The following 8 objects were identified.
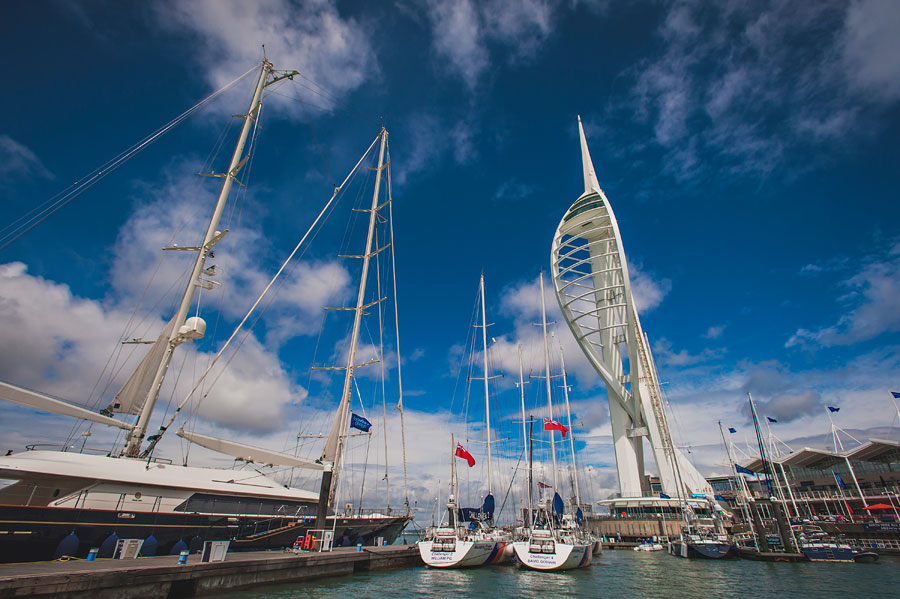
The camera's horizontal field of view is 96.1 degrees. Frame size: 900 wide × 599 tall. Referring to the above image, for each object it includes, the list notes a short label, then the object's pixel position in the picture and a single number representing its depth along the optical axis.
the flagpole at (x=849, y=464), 55.94
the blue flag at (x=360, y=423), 22.97
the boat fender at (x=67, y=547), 13.66
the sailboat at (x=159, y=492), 13.85
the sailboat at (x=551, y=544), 23.64
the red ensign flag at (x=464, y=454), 29.67
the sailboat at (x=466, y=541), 22.53
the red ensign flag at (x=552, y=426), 36.10
